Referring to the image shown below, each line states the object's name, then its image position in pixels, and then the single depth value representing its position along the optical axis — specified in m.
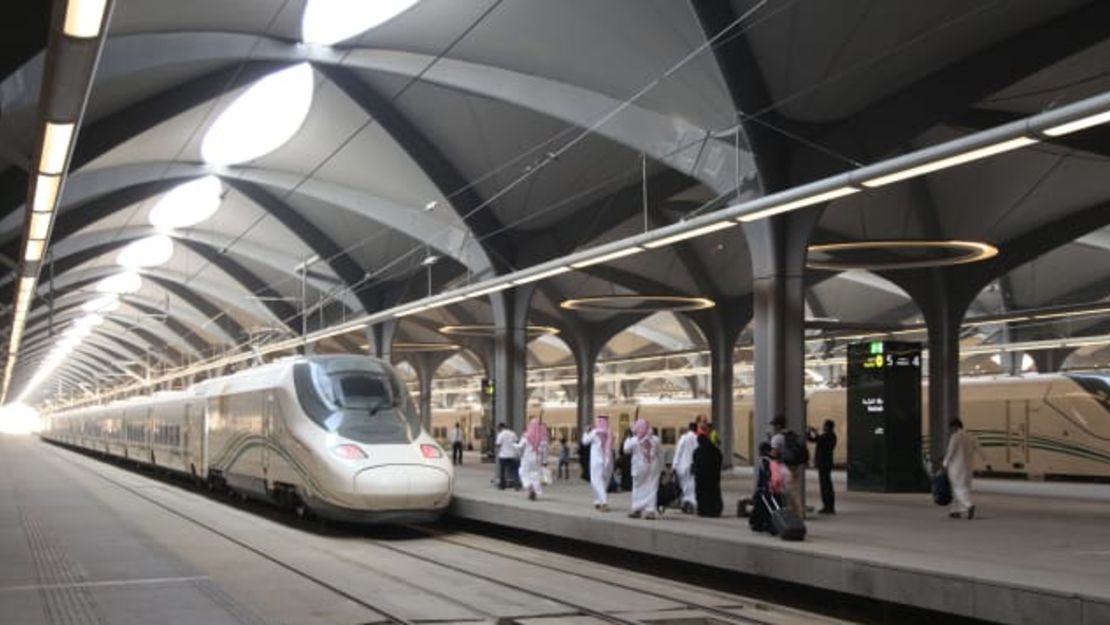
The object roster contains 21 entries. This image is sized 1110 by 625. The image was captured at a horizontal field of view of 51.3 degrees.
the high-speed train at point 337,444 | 18.81
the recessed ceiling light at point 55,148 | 12.13
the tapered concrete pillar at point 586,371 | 47.38
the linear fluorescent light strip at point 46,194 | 14.75
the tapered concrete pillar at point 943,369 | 27.92
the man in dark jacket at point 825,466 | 19.11
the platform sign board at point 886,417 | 23.16
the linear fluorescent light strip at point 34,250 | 19.83
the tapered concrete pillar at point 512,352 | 32.72
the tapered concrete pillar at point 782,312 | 21.09
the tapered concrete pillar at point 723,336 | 38.25
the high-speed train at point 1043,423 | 34.12
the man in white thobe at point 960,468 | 18.22
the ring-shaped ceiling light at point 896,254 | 23.94
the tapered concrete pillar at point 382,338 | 41.94
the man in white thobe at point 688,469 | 19.58
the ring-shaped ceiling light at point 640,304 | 35.31
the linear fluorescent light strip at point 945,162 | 11.21
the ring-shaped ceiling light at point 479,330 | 43.72
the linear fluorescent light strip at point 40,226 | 17.58
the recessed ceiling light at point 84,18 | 8.20
